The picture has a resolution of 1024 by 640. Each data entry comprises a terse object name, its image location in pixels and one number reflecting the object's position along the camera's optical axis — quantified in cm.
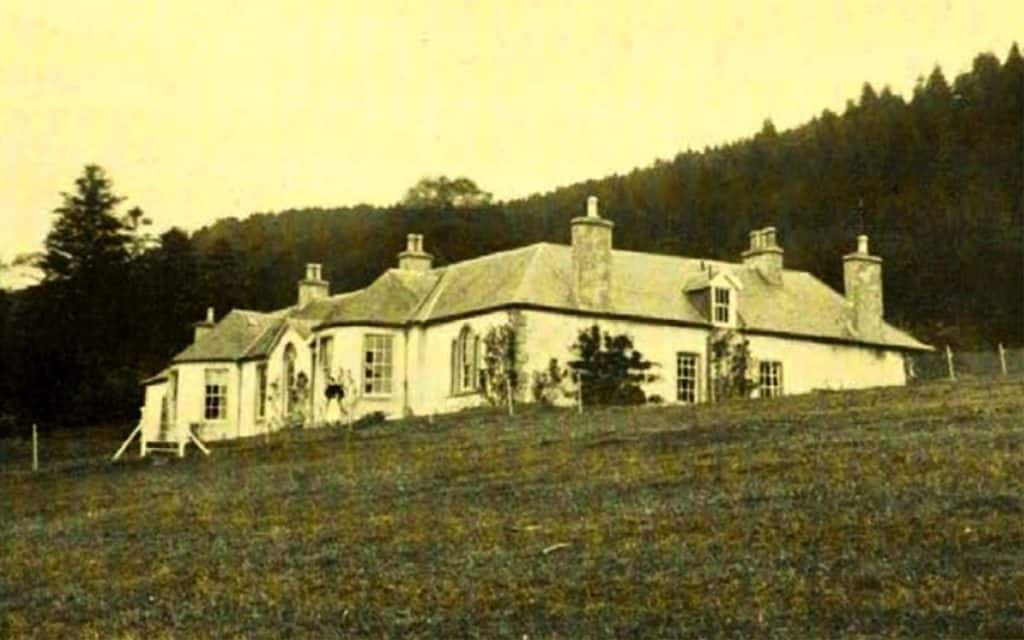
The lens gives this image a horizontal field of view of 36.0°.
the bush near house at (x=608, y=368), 4272
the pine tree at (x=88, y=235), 8025
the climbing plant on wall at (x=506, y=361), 4188
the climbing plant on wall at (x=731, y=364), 4531
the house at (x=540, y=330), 4391
